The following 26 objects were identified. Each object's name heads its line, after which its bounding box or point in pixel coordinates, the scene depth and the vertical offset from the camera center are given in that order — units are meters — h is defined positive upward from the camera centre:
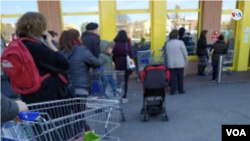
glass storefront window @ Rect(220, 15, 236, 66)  8.36 -0.04
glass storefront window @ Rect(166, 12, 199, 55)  8.01 +0.32
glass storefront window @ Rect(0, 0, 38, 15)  7.15 +1.06
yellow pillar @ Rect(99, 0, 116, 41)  7.23 +0.54
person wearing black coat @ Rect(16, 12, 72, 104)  2.16 -0.22
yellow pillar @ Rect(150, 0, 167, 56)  7.51 +0.33
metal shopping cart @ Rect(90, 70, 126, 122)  3.81 -0.95
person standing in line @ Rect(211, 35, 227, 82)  6.79 -0.60
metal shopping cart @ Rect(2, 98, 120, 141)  1.67 -0.84
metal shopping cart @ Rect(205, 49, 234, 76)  8.04 -1.28
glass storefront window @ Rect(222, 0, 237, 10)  8.17 +1.05
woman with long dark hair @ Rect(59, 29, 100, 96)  3.02 -0.33
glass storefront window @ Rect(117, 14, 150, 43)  7.68 +0.33
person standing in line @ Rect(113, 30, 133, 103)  5.21 -0.41
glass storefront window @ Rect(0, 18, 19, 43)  7.34 +0.33
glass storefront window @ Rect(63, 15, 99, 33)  7.41 +0.53
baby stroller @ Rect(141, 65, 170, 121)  4.30 -1.07
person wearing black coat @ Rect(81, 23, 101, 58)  4.36 -0.08
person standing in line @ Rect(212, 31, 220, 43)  7.99 -0.17
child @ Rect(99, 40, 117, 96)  4.59 -0.46
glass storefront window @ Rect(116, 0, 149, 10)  7.54 +1.07
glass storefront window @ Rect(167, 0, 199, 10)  7.86 +1.06
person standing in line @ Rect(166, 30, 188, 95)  5.65 -0.57
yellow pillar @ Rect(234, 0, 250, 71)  8.11 -0.37
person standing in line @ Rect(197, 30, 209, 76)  7.50 -0.78
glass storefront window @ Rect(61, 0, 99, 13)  7.31 +1.02
